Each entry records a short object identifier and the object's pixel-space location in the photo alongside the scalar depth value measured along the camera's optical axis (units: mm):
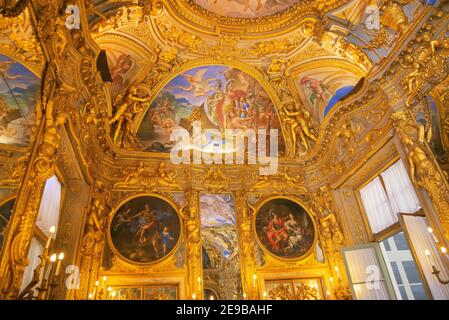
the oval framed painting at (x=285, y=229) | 9867
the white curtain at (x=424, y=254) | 6164
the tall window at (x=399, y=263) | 8484
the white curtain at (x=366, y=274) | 8023
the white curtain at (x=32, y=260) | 4684
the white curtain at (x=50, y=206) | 5824
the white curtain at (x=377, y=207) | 8539
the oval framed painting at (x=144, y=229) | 8836
